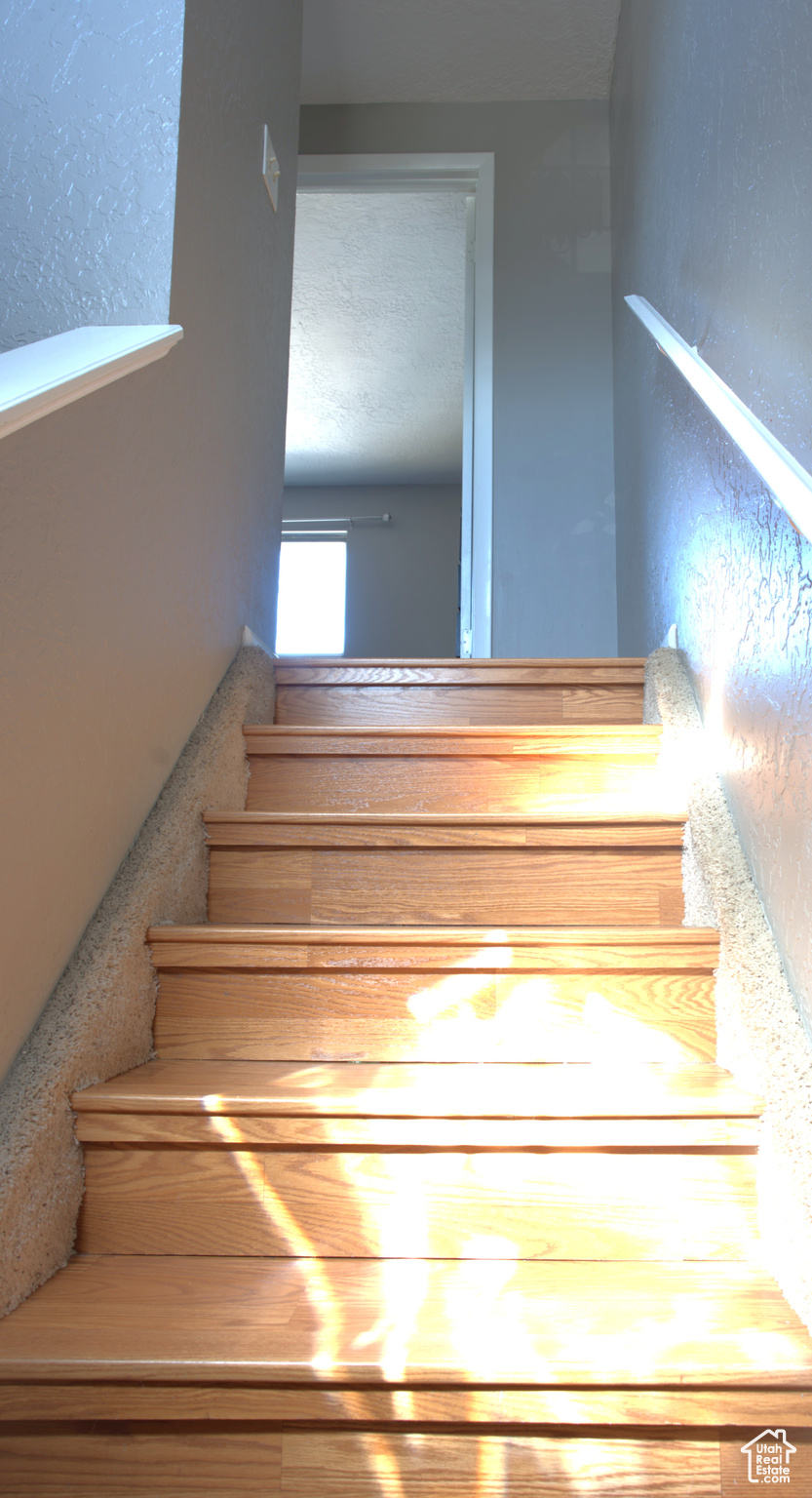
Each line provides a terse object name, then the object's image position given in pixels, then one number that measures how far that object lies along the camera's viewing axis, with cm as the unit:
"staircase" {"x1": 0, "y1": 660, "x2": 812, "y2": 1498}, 83
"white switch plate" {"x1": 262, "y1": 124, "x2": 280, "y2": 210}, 217
